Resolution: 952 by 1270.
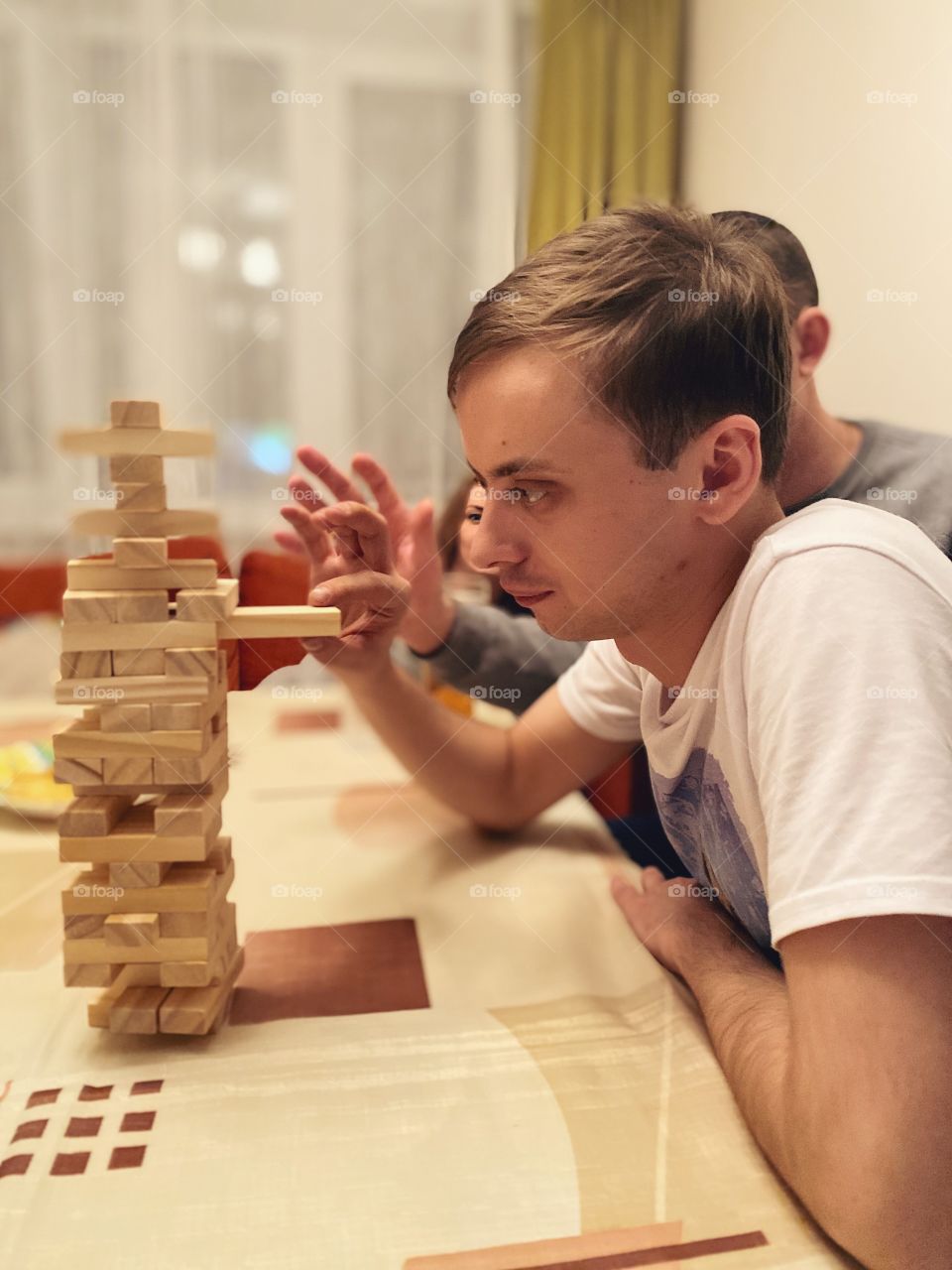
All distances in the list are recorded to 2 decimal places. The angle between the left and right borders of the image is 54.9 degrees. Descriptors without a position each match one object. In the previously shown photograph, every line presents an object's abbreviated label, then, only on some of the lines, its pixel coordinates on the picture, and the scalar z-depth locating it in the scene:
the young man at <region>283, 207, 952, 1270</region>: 0.50
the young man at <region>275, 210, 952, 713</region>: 0.73
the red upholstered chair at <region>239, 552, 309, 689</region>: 0.74
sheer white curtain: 1.39
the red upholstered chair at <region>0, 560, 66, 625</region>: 1.58
